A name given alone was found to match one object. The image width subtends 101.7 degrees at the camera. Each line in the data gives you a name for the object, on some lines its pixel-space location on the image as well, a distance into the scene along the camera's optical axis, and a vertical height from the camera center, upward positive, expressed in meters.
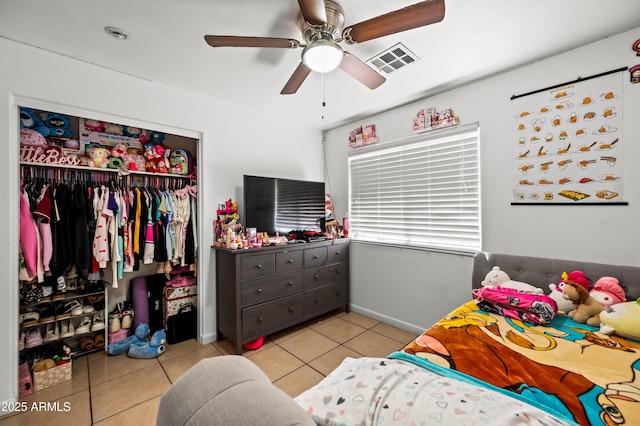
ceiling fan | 1.23 +0.95
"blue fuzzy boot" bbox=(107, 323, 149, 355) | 2.39 -1.19
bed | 0.75 -0.67
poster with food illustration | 1.76 +0.50
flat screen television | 2.73 +0.12
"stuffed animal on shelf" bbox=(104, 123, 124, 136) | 2.57 +0.88
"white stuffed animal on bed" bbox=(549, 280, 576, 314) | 1.67 -0.58
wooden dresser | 2.40 -0.75
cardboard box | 1.91 -1.20
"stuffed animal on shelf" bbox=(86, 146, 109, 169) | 2.37 +0.55
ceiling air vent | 1.88 +1.18
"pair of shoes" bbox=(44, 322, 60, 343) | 2.15 -0.97
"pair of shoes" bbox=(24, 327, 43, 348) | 2.04 -0.96
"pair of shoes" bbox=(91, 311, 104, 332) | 2.38 -0.98
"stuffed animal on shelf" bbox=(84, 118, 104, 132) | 2.47 +0.88
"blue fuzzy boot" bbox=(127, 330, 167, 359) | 2.34 -1.20
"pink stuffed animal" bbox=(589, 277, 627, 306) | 1.58 -0.51
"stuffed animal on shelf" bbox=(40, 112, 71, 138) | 2.25 +0.83
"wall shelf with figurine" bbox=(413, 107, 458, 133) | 2.49 +0.92
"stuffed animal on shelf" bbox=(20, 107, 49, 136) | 2.12 +0.80
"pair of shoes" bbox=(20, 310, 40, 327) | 2.05 -0.80
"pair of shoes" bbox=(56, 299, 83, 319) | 2.24 -0.80
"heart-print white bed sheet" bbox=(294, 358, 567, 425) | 0.72 -0.57
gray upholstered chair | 0.53 -0.41
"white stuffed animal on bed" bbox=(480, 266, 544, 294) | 1.86 -0.54
